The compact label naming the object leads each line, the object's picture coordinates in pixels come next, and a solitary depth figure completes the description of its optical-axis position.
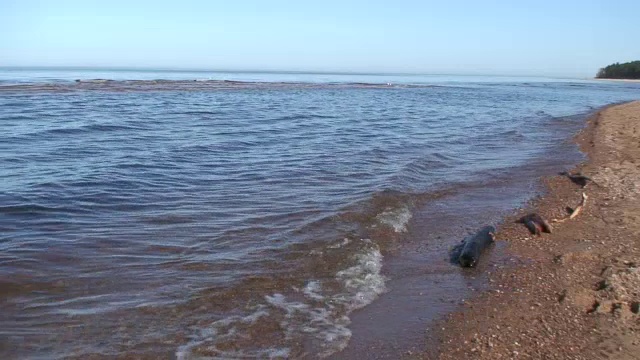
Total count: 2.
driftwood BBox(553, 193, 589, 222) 8.35
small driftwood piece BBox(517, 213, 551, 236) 7.79
